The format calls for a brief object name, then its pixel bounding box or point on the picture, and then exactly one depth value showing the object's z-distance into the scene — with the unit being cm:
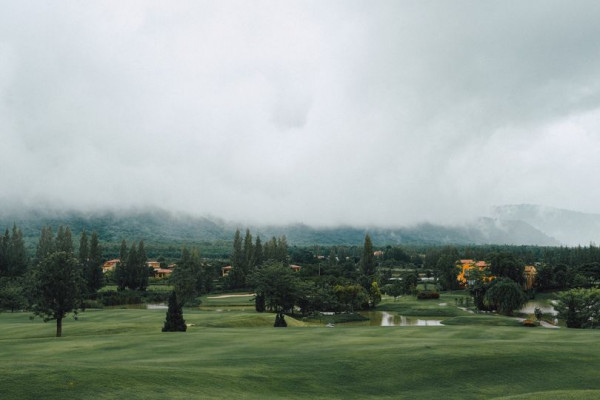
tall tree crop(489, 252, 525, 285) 11925
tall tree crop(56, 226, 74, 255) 14744
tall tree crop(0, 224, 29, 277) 14175
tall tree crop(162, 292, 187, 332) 4950
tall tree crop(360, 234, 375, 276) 16838
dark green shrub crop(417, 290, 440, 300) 12212
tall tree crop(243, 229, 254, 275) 16095
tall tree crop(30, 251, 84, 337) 5000
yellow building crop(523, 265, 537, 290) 13000
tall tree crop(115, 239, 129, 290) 14250
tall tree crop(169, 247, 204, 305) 10194
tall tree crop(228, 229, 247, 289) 15575
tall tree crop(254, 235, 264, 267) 16738
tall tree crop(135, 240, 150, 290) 14300
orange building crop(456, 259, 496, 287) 12246
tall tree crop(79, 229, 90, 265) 14458
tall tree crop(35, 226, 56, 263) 15225
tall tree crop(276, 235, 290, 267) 17048
